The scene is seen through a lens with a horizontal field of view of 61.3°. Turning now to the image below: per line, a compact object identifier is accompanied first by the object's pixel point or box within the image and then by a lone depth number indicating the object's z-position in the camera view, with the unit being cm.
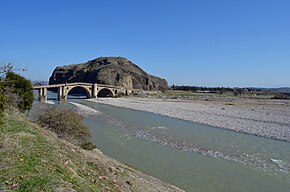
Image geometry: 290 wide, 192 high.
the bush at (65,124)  1455
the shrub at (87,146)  1217
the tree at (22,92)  1848
